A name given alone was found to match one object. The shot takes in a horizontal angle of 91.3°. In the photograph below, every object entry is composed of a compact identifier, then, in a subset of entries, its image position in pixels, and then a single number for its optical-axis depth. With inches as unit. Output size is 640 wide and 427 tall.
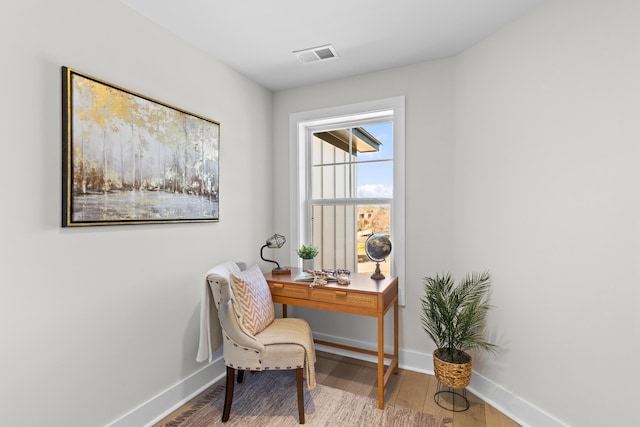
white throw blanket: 82.3
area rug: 77.6
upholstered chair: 77.1
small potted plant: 105.0
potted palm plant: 81.0
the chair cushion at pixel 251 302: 79.5
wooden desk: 84.7
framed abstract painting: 61.4
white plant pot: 106.0
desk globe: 98.5
